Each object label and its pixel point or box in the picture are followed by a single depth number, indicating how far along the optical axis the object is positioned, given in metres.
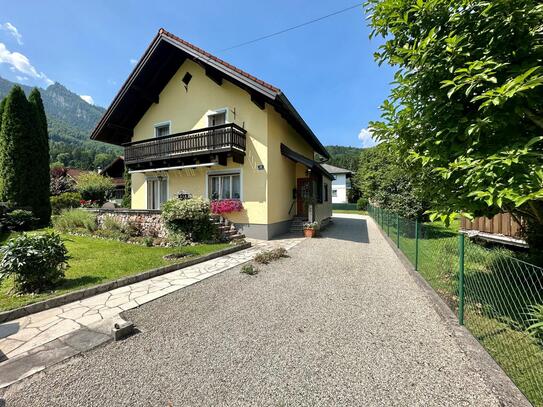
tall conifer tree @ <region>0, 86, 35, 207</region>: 11.80
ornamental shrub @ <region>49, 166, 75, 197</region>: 21.08
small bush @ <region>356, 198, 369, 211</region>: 34.06
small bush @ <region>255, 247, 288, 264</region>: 6.72
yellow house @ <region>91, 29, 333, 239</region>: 10.55
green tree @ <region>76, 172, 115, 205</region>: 17.94
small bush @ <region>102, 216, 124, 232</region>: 10.11
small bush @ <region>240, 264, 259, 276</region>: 5.70
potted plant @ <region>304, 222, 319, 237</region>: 11.07
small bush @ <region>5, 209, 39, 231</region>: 10.41
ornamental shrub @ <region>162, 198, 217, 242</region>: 8.40
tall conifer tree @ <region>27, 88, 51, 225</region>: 12.39
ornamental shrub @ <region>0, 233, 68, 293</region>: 3.96
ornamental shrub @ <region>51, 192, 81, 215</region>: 15.78
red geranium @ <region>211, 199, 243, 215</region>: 10.77
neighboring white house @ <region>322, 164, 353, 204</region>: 43.69
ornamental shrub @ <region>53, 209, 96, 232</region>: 10.50
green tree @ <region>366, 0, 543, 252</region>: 2.50
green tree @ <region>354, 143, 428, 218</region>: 11.77
